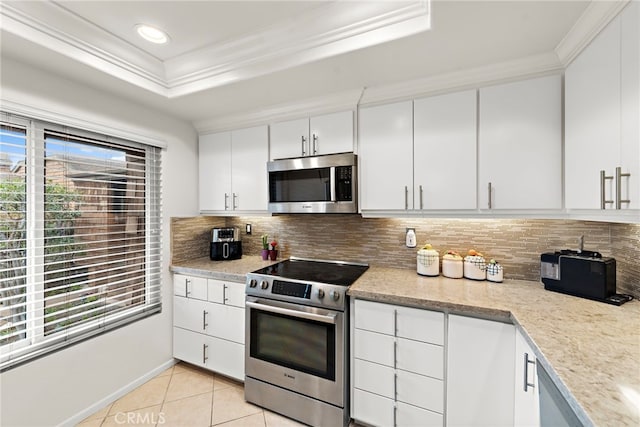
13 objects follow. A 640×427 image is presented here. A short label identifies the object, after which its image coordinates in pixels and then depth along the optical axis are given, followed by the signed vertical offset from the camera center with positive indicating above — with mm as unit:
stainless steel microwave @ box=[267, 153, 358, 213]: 2020 +223
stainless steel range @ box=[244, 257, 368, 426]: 1726 -901
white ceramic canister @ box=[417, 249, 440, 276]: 1970 -365
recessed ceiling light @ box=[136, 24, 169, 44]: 1558 +1063
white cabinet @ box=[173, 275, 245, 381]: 2152 -974
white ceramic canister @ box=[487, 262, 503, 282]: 1806 -397
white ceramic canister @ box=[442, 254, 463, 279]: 1913 -383
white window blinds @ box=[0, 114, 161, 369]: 1586 -162
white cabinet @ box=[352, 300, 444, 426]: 1526 -909
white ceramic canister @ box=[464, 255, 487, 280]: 1850 -378
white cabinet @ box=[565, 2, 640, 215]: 1046 +418
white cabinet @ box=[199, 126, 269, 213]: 2430 +397
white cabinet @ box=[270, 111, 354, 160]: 2078 +620
